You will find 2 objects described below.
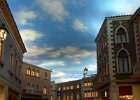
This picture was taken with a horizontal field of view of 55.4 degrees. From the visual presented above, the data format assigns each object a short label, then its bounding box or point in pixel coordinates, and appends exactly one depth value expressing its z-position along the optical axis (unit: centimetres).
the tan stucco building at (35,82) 2424
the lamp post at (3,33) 530
